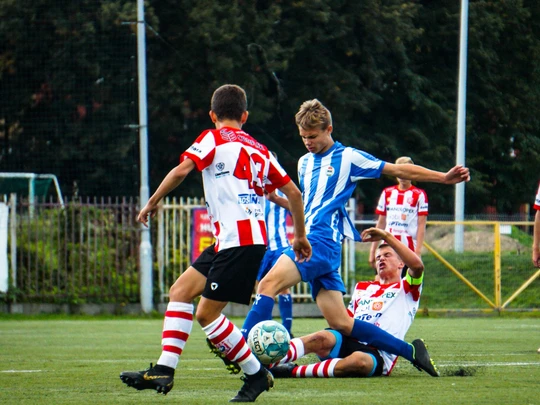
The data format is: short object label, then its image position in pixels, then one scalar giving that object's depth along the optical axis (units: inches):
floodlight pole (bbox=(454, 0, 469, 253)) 2225.6
